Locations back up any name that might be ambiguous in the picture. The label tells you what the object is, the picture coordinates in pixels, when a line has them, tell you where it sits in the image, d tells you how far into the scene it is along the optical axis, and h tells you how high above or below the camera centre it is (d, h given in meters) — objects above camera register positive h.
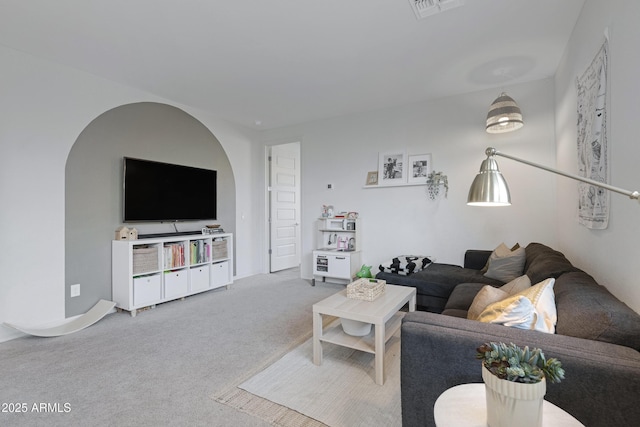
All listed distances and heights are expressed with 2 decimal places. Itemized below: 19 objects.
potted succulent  0.76 -0.44
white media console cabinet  3.24 -0.64
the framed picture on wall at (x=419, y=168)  4.01 +0.63
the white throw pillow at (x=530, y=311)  1.21 -0.41
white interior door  5.45 +0.16
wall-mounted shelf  4.05 +0.42
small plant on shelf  3.88 +0.41
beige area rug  1.61 -1.09
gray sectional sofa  0.91 -0.48
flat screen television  3.46 +0.30
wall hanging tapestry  1.66 +0.46
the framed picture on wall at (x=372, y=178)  4.39 +0.54
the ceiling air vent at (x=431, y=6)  2.12 +1.52
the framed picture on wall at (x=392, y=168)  4.17 +0.67
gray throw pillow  2.71 -0.48
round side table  0.87 -0.61
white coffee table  1.91 -0.69
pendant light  3.00 +1.01
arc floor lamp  1.04 +0.10
